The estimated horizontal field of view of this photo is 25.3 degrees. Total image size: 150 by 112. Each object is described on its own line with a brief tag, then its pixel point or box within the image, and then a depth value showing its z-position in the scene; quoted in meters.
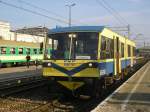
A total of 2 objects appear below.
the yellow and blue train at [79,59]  12.00
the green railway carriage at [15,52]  36.41
